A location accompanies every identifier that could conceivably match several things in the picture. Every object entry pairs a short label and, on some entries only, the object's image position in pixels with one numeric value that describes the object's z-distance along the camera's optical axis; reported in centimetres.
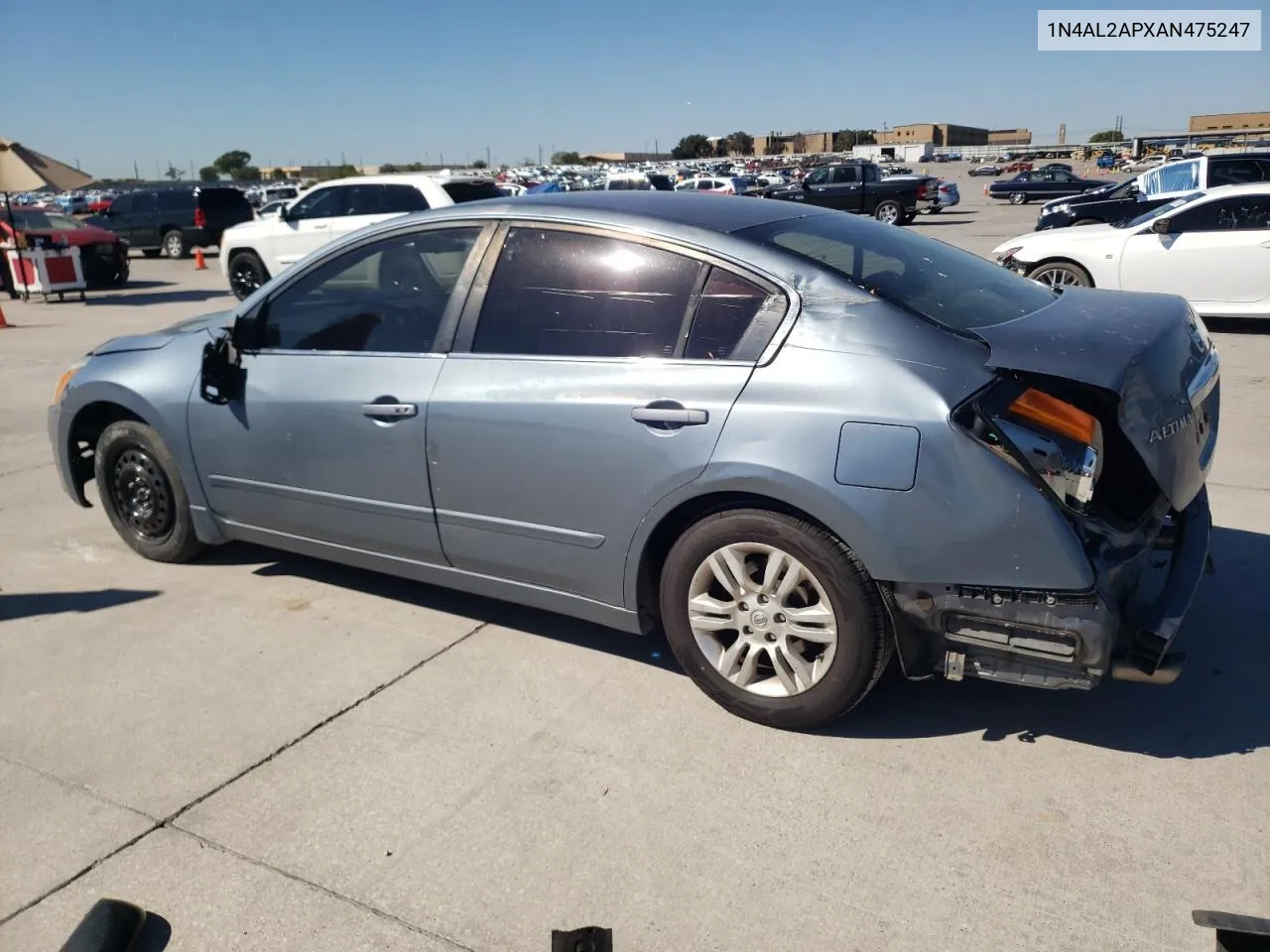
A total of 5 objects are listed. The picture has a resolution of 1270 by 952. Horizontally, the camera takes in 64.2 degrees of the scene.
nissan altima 279
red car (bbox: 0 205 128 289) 1734
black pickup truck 2767
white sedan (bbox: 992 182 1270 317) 966
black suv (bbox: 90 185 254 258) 2422
